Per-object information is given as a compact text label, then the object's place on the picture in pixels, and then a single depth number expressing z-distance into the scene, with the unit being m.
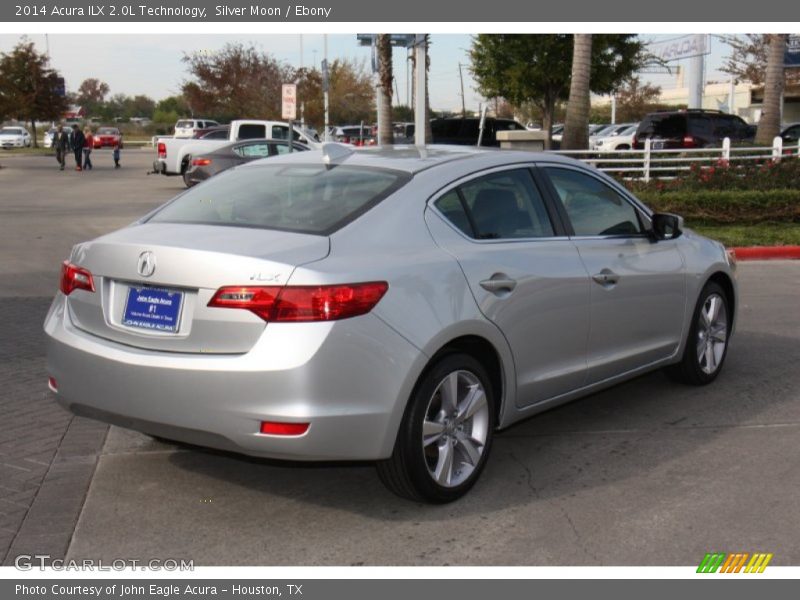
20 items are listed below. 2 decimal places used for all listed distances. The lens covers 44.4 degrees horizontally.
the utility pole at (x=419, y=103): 19.19
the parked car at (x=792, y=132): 32.44
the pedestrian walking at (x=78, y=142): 39.34
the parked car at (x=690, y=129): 27.08
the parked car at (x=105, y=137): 65.12
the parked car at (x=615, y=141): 35.16
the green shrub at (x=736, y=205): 16.50
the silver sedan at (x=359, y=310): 4.09
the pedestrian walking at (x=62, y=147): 40.03
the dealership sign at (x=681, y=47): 43.24
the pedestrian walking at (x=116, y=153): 42.42
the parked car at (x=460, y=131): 29.61
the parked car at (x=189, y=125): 49.12
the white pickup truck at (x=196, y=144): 30.47
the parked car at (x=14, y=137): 64.46
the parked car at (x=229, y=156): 24.12
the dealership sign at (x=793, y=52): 42.31
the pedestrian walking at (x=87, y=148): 40.78
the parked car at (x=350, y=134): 46.67
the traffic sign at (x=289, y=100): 20.02
